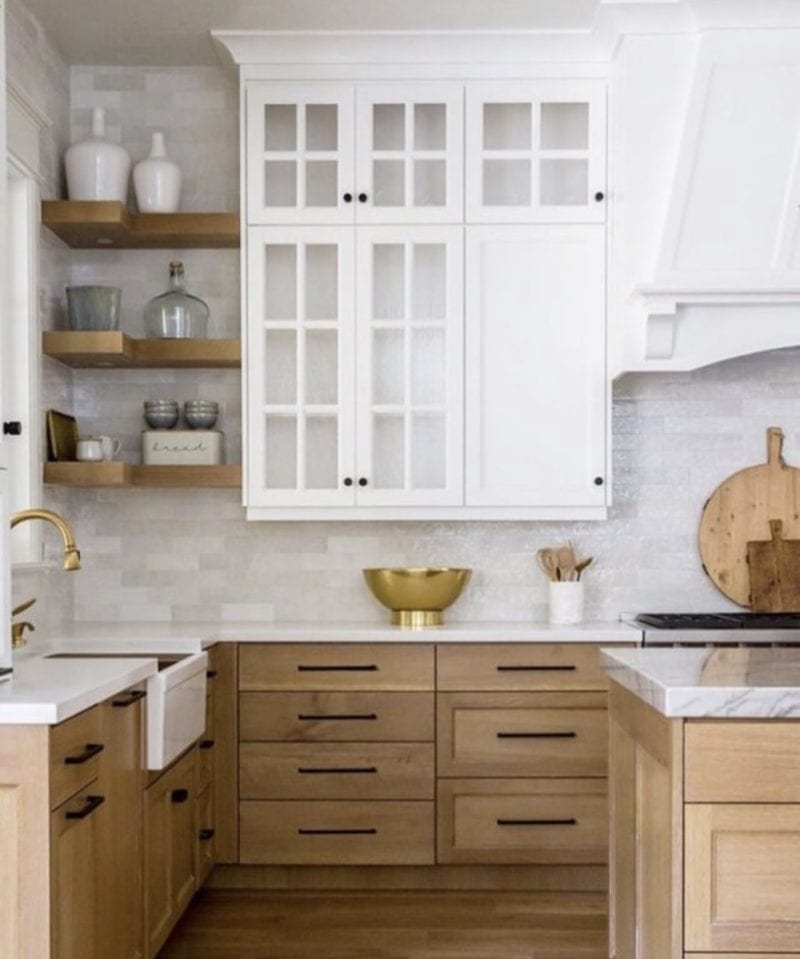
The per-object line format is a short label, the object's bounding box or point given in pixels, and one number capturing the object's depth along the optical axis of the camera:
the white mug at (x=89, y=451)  3.92
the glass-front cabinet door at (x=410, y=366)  4.00
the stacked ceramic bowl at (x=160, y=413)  4.14
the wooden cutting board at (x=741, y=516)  4.23
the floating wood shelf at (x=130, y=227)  3.88
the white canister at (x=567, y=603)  4.04
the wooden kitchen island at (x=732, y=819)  1.99
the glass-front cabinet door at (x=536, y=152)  3.99
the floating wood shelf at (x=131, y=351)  3.85
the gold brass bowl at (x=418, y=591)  3.98
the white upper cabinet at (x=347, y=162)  4.00
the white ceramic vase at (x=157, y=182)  4.08
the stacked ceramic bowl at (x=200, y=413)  4.15
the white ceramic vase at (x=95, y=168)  4.01
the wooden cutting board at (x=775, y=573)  4.16
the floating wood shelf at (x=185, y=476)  4.02
